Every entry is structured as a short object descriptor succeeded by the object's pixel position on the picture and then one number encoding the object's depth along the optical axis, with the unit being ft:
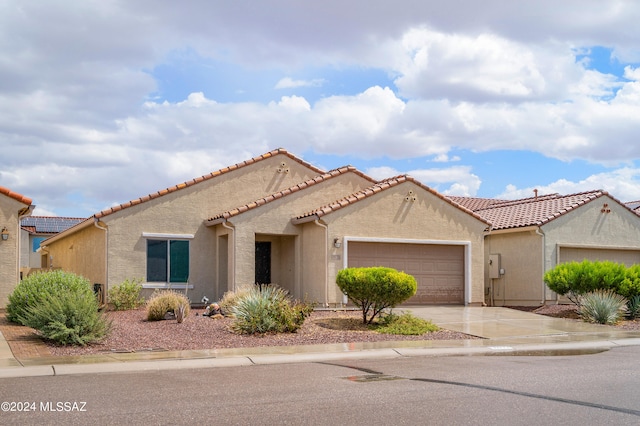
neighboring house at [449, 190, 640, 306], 84.33
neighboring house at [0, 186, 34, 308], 65.98
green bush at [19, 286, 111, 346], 45.75
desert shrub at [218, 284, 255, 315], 64.54
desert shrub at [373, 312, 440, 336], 56.75
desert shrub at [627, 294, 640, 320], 70.69
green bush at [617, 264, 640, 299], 70.69
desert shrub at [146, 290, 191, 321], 61.36
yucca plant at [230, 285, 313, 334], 53.88
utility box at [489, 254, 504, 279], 88.30
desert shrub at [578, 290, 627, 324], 66.44
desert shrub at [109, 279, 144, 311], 73.20
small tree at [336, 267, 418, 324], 58.23
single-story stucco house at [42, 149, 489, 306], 75.87
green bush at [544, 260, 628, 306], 71.67
